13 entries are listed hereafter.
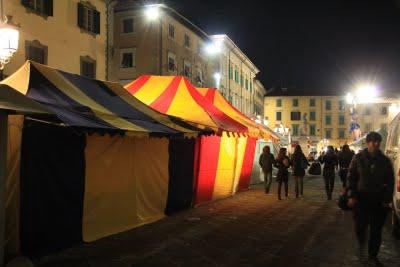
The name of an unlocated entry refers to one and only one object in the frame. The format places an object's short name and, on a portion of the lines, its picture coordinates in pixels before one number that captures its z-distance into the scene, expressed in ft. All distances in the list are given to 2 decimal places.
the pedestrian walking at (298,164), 55.62
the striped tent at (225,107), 59.33
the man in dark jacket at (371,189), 23.39
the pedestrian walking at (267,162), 59.14
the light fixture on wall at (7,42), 37.73
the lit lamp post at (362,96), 100.29
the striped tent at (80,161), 24.61
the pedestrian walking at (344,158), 53.67
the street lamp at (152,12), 117.83
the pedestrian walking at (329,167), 53.52
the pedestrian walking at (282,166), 55.47
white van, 28.19
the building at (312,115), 308.19
